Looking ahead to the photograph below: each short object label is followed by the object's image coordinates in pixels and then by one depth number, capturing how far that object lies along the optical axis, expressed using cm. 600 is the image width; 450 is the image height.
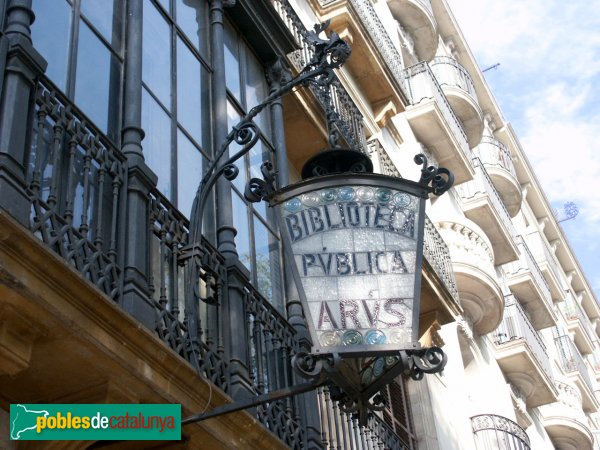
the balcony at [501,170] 2912
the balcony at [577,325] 3525
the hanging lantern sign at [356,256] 589
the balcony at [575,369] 2962
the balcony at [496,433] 1734
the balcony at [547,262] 3412
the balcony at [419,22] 2403
